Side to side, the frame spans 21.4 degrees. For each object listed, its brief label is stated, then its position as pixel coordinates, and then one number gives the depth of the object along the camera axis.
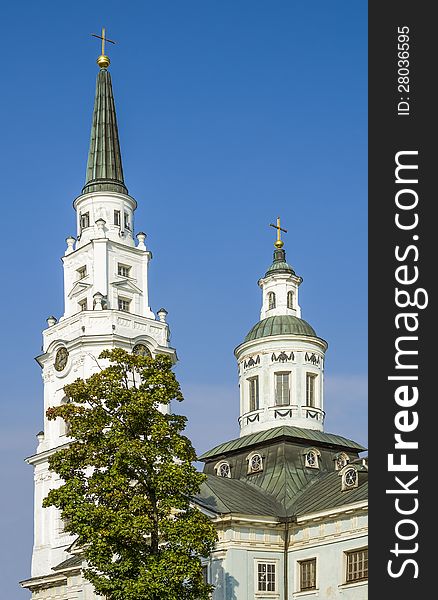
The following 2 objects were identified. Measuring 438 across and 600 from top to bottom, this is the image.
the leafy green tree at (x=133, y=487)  35.78
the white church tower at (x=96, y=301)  66.12
